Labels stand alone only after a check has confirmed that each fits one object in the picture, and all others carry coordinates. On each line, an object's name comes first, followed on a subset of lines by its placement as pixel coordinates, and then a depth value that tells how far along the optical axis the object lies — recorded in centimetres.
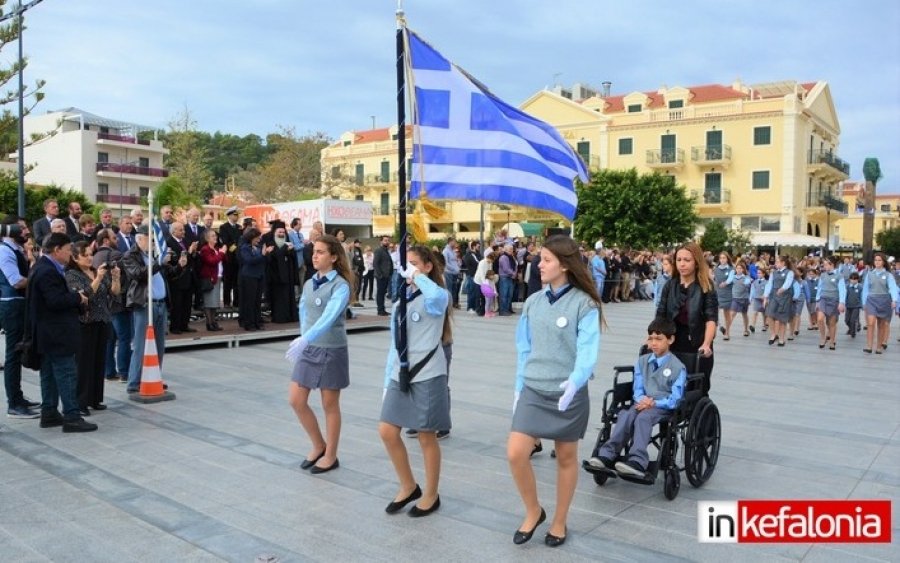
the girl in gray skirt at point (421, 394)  465
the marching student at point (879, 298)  1357
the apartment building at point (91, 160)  6619
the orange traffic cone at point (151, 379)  817
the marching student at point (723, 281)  1652
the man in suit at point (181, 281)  1135
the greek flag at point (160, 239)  961
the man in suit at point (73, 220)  1199
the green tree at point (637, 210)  4559
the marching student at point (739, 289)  1650
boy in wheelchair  503
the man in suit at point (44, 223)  1146
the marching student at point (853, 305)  1590
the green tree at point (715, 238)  4559
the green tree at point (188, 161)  4831
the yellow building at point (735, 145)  4972
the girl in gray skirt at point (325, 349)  555
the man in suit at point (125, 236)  1038
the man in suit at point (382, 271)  1745
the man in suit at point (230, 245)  1386
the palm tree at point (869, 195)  3694
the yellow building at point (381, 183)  5884
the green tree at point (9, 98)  2091
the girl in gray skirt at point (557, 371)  416
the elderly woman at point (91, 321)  727
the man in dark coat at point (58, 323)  665
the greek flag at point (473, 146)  530
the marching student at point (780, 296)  1526
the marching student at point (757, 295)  1778
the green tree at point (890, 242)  7450
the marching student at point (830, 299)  1490
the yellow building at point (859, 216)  8600
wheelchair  510
